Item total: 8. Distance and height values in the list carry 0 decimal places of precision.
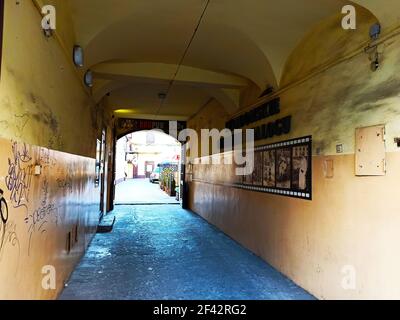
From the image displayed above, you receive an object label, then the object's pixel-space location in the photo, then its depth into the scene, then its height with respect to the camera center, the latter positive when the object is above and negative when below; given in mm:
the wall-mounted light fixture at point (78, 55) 3379 +1287
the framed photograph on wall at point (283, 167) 3779 +54
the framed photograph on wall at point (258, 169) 4602 +36
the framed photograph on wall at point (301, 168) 3387 +38
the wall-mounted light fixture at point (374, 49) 2488 +1014
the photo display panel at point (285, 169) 3409 +34
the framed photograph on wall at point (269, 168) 4184 +47
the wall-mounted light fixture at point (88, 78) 4270 +1312
